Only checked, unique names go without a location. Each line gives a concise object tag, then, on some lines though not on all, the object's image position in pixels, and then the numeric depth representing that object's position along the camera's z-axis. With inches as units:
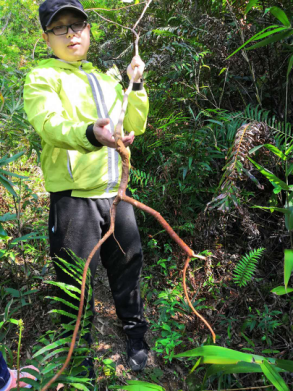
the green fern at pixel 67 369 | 43.4
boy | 61.1
